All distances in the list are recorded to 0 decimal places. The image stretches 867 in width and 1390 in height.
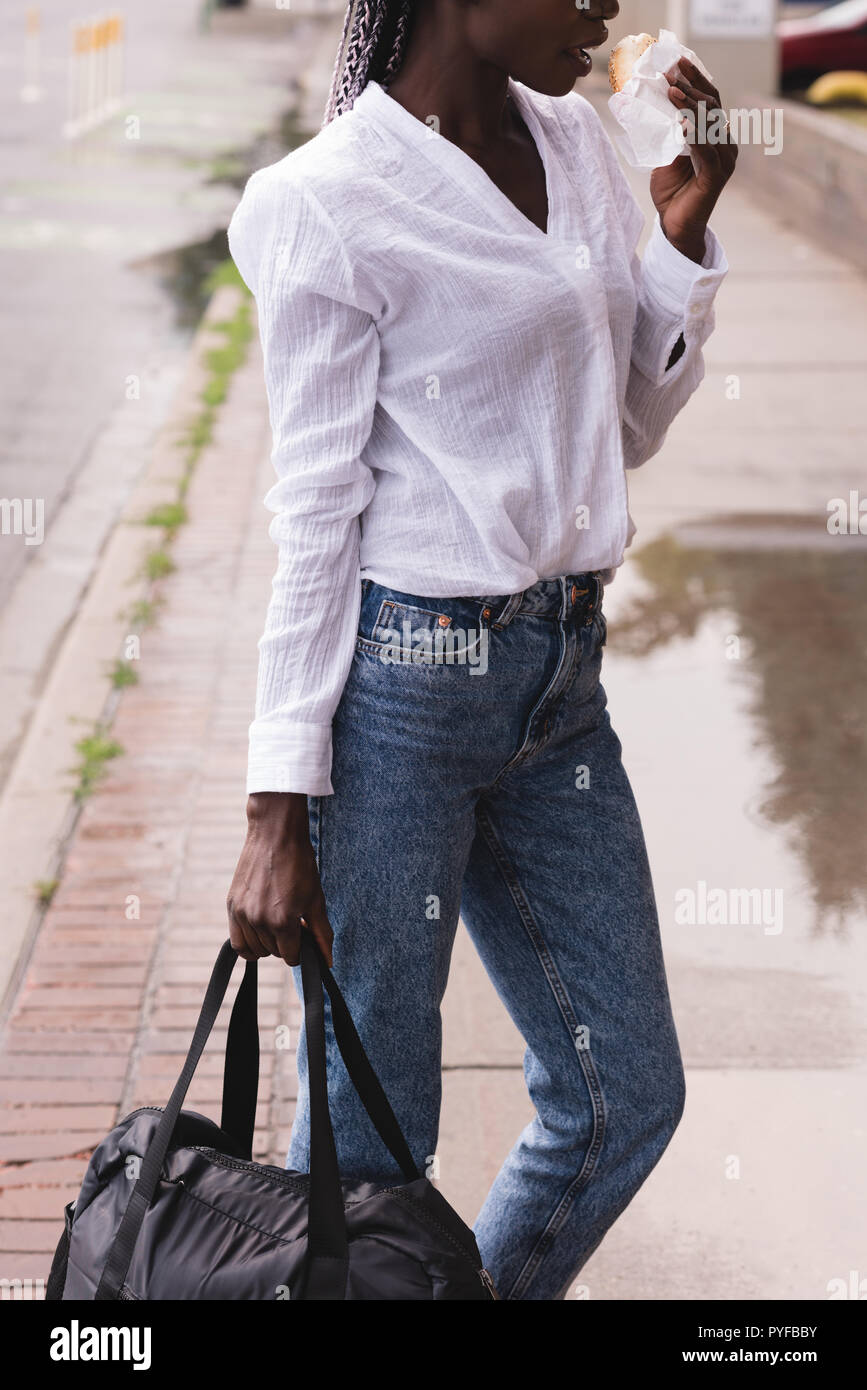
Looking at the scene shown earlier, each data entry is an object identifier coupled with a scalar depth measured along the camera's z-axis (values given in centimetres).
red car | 1762
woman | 183
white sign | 1591
